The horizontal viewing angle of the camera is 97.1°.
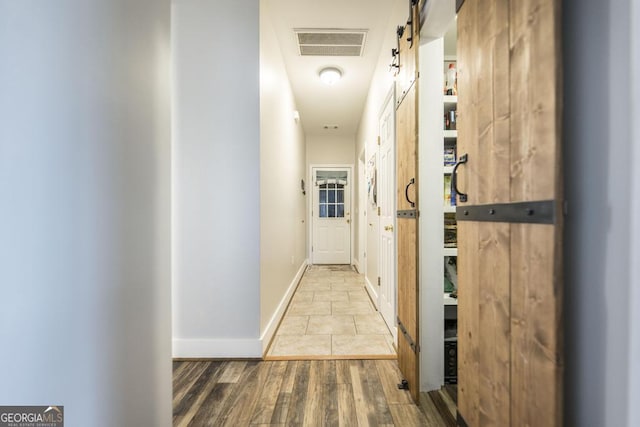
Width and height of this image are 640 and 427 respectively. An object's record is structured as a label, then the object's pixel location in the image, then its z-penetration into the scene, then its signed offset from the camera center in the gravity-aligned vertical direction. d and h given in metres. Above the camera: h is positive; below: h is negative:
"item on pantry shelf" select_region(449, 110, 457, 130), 1.86 +0.59
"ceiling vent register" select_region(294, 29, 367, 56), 2.67 +1.67
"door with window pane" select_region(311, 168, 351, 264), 6.16 -0.15
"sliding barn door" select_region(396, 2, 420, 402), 1.55 +0.03
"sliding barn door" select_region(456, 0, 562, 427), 0.65 -0.02
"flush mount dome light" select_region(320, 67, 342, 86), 3.36 +1.62
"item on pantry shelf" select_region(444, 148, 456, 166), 1.90 +0.34
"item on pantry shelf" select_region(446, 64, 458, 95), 1.90 +0.89
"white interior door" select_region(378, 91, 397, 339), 2.42 -0.07
